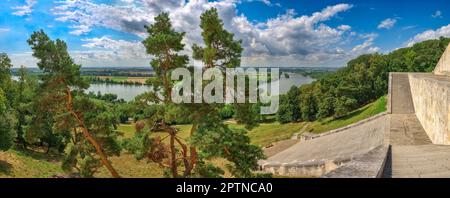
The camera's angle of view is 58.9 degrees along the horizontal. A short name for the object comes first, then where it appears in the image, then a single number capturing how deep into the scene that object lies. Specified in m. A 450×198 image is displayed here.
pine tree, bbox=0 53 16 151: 21.67
